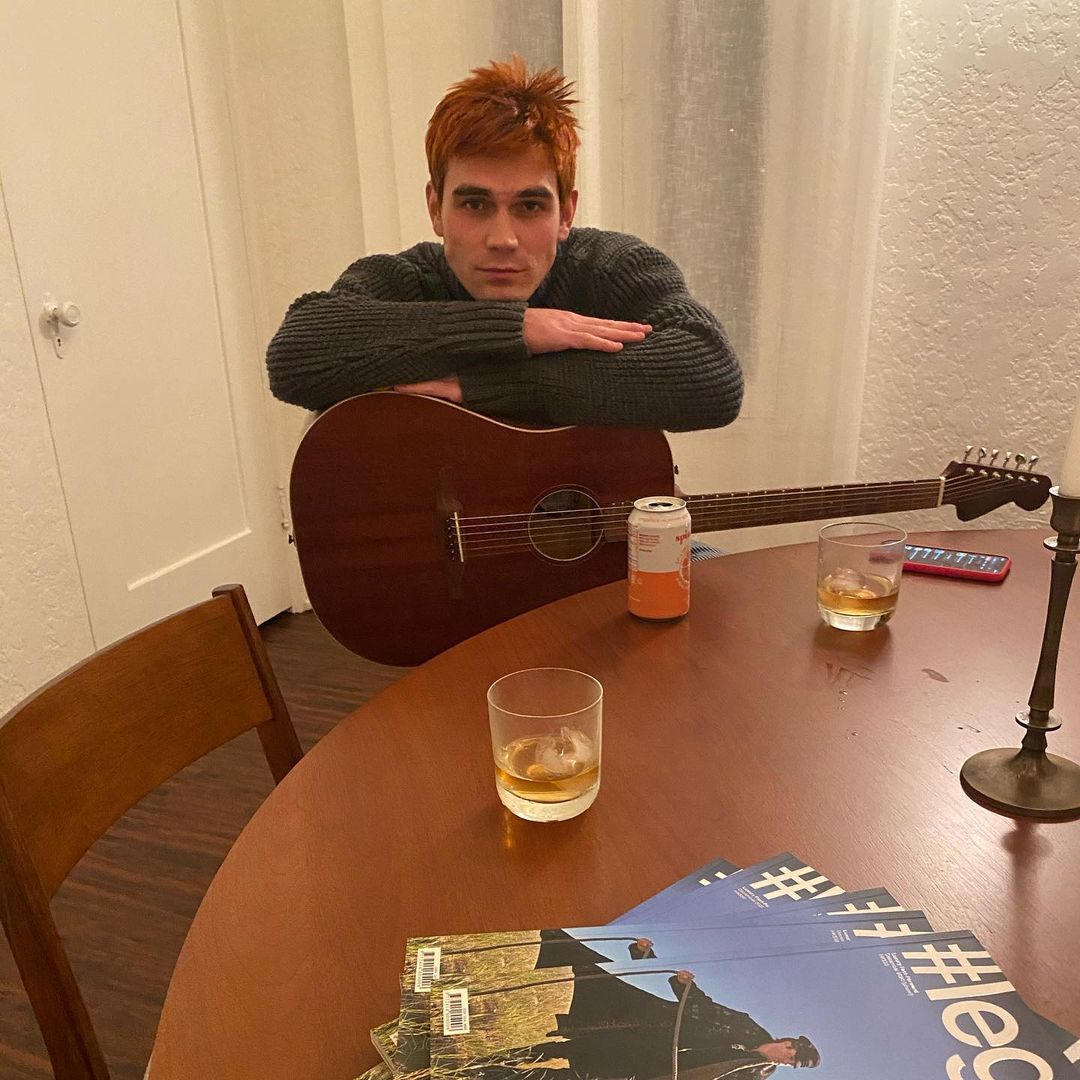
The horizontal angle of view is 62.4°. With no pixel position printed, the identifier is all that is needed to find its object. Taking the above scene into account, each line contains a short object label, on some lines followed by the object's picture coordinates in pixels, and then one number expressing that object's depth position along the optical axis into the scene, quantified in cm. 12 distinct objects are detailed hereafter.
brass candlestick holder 64
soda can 96
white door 202
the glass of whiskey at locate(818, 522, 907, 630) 95
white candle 54
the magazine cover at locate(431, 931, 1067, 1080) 42
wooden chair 66
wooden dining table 52
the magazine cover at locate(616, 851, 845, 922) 54
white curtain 195
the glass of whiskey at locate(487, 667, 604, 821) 65
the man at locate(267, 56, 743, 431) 134
